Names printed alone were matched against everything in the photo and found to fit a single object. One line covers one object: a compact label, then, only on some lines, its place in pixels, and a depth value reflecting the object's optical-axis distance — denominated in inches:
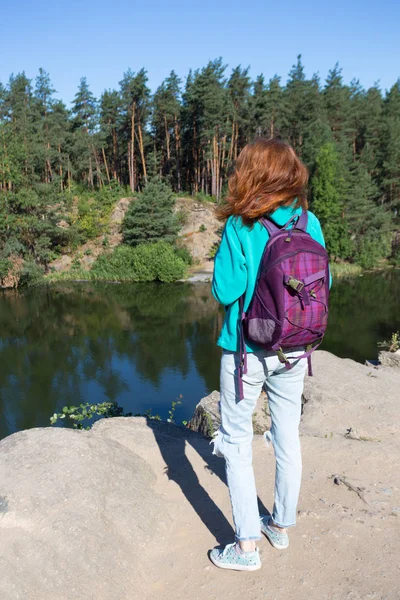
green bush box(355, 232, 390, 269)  1238.9
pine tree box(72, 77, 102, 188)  1350.9
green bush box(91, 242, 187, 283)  1071.6
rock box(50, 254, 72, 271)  1156.4
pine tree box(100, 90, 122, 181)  1385.3
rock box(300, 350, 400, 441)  200.2
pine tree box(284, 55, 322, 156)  1342.3
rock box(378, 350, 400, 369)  393.7
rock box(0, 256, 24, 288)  989.8
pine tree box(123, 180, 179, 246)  1155.9
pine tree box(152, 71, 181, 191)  1360.7
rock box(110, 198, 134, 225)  1298.0
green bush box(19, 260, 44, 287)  995.3
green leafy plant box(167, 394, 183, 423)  339.2
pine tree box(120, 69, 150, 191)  1281.1
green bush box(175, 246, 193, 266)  1166.6
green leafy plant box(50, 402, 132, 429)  311.7
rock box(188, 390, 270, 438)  220.4
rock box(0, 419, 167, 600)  94.3
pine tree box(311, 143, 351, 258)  1183.6
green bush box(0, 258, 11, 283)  981.2
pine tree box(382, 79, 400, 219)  1337.4
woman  87.1
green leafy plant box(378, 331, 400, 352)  489.2
